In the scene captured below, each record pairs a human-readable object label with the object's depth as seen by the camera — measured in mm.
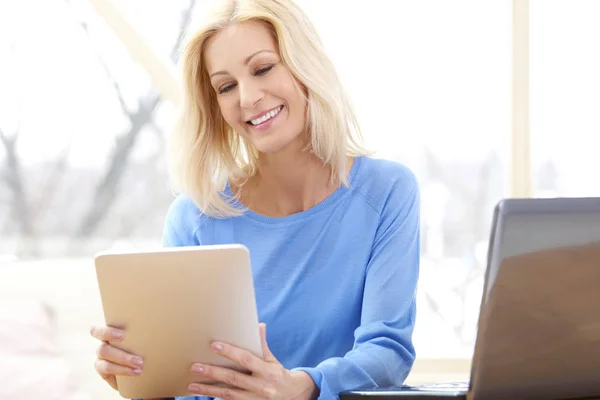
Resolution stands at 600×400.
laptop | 1630
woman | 2190
